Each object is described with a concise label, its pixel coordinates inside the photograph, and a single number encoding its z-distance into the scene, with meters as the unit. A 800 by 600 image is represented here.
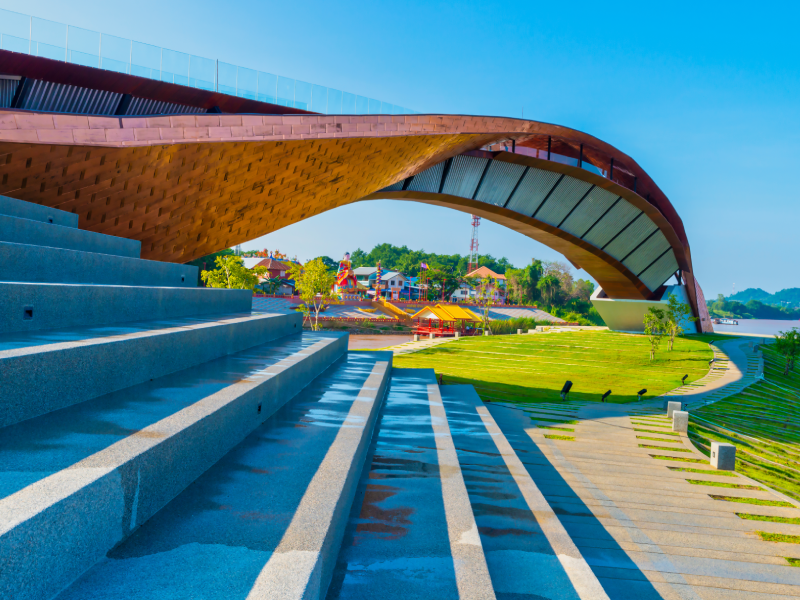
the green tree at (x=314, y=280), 39.62
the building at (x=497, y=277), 89.06
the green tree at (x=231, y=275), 35.25
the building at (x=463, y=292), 95.24
